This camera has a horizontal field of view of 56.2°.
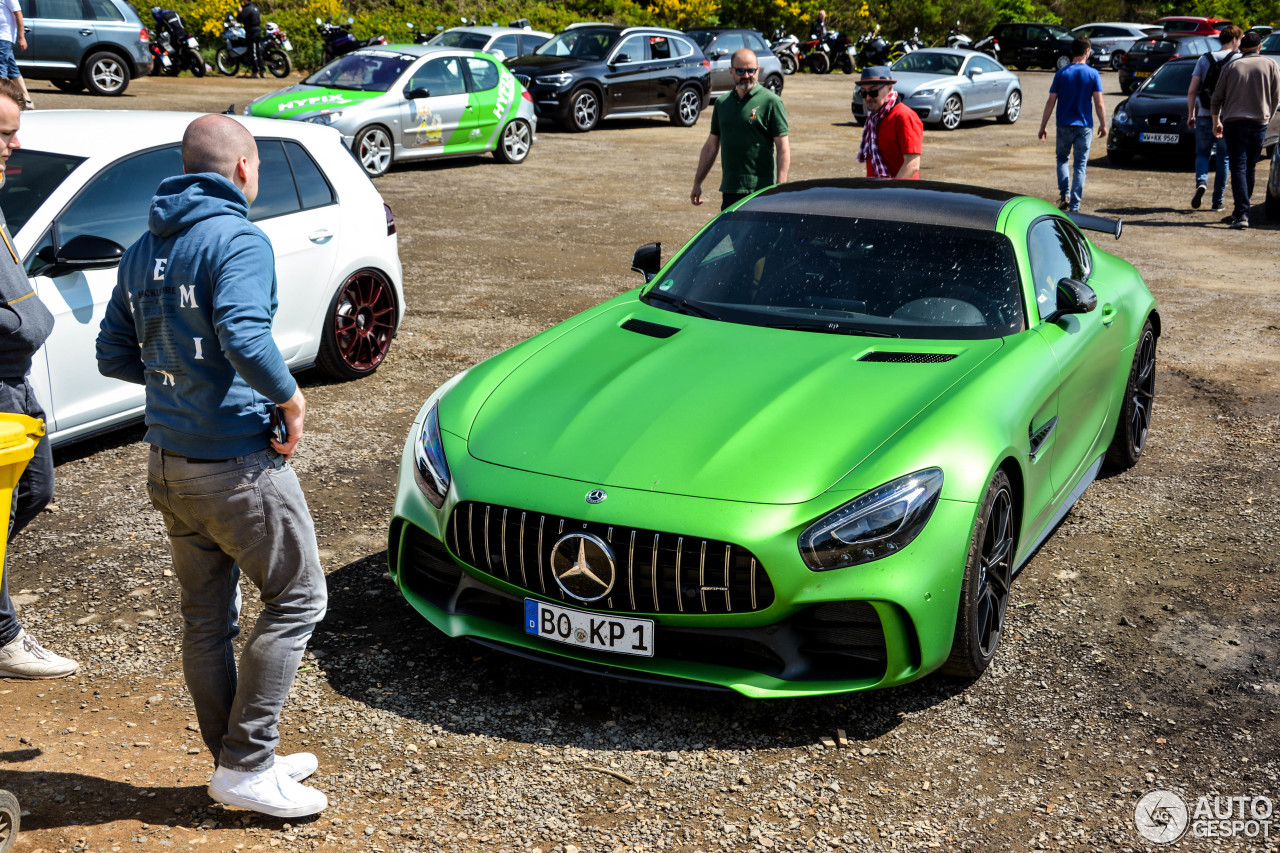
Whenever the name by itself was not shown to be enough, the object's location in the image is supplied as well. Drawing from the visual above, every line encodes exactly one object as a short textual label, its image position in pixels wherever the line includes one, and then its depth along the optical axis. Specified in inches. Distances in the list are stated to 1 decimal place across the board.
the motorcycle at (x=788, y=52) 1403.8
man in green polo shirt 337.1
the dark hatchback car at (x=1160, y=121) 670.5
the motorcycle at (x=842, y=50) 1476.4
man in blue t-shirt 506.3
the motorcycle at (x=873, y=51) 1525.6
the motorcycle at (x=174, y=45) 1013.8
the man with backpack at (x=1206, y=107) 525.0
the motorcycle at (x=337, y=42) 984.4
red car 1442.4
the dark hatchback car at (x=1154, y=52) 1135.6
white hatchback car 218.5
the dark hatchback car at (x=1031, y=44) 1574.8
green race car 581.6
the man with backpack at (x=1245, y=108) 490.0
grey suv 807.1
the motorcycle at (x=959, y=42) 1458.5
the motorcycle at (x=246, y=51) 1048.2
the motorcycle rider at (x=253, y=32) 1026.1
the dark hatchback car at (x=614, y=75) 796.6
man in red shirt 327.0
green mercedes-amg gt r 144.0
